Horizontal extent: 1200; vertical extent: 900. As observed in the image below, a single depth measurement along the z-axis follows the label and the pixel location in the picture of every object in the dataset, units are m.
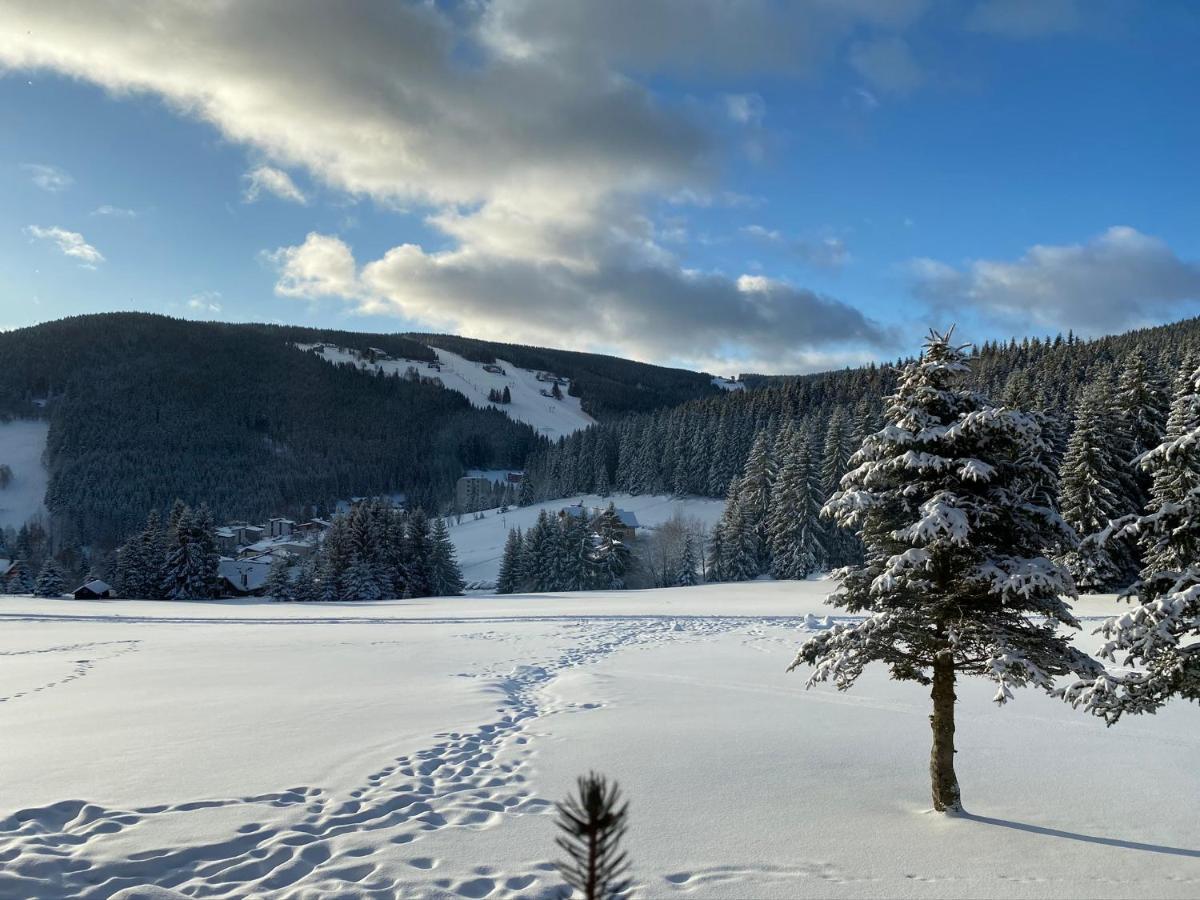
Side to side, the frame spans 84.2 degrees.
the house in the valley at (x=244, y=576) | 70.31
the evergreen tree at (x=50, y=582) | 62.50
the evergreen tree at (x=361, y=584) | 58.00
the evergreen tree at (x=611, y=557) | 65.44
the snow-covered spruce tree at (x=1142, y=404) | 34.75
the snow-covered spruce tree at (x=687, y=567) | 68.88
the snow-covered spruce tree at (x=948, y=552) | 7.18
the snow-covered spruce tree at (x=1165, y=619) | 6.84
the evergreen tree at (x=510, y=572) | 66.75
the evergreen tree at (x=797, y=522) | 55.47
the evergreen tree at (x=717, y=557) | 64.25
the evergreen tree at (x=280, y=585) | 62.09
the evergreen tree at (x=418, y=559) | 62.59
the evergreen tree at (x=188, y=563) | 58.28
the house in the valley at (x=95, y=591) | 57.19
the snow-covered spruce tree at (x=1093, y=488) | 34.34
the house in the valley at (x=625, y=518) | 71.31
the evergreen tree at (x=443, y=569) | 64.00
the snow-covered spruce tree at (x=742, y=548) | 62.28
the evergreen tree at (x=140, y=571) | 58.53
